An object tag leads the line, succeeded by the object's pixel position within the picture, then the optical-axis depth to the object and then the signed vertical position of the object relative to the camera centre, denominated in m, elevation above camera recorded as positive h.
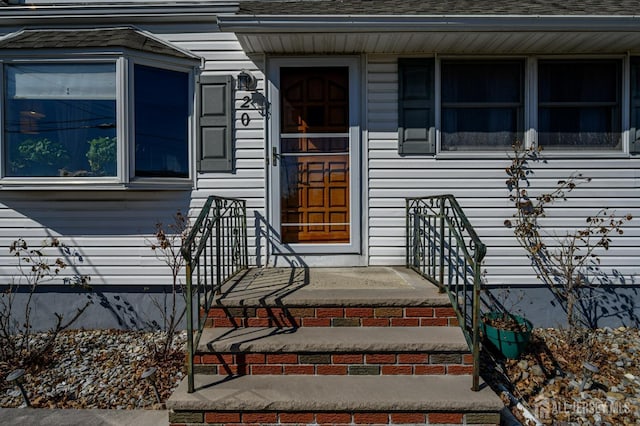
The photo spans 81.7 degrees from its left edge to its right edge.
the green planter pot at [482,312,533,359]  3.18 -1.13
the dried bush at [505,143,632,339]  3.88 -0.24
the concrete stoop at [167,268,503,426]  2.29 -1.05
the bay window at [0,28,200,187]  3.61 +1.04
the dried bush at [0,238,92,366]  3.87 -0.71
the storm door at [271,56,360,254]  4.00 +0.56
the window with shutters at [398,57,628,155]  3.93 +1.14
